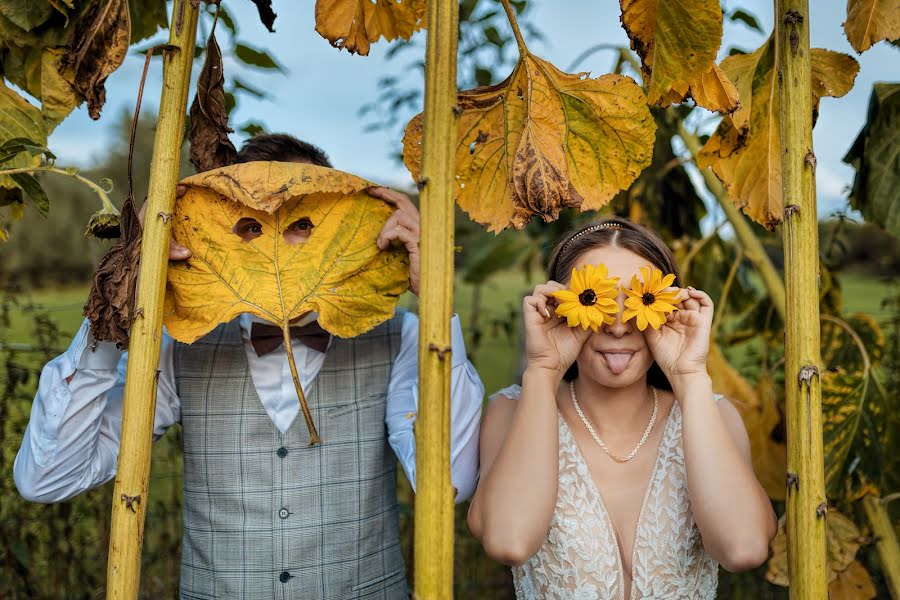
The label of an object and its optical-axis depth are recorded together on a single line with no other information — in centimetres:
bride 145
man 173
